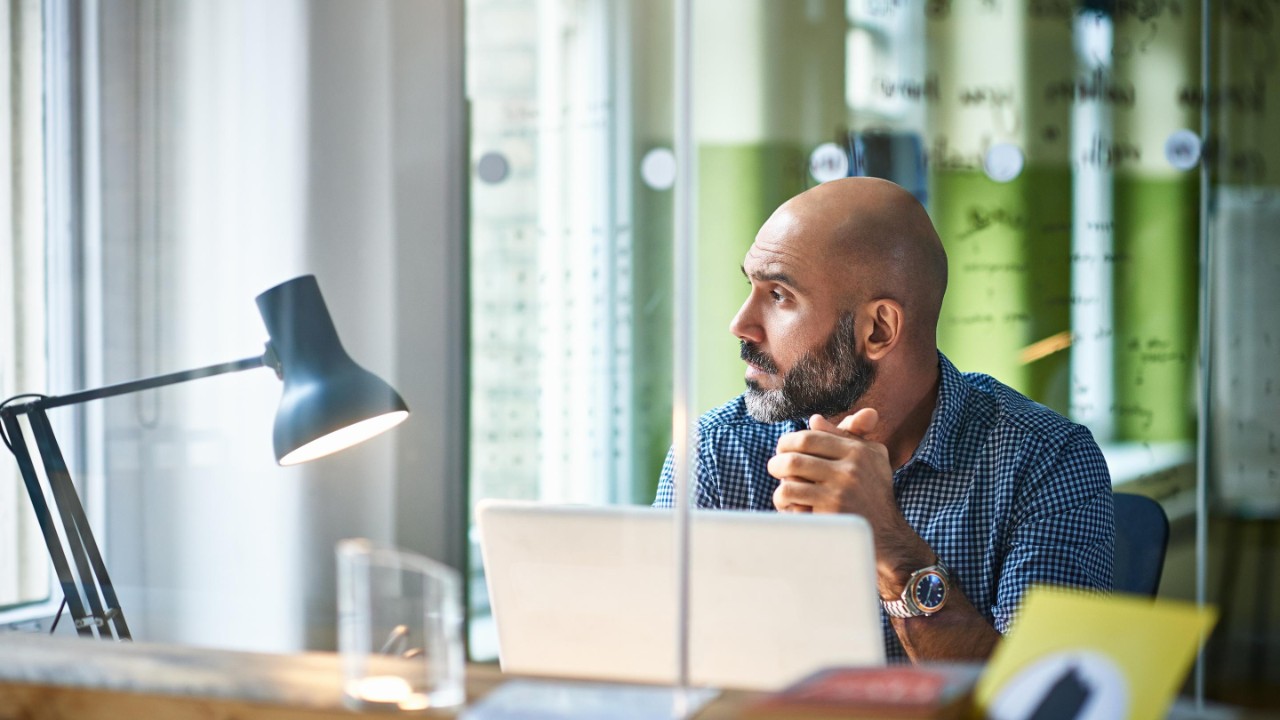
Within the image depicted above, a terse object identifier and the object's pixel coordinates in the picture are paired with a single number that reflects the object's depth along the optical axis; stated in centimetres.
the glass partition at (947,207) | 272
